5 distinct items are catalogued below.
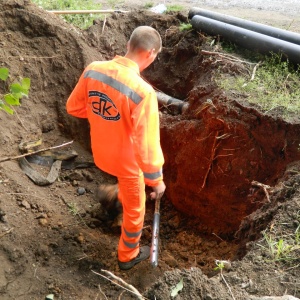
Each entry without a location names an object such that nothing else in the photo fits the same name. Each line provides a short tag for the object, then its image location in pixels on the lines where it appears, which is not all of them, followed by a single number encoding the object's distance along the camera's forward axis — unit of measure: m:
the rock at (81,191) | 5.22
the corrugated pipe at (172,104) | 5.70
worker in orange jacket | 3.51
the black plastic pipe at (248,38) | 5.26
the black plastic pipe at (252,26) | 5.50
